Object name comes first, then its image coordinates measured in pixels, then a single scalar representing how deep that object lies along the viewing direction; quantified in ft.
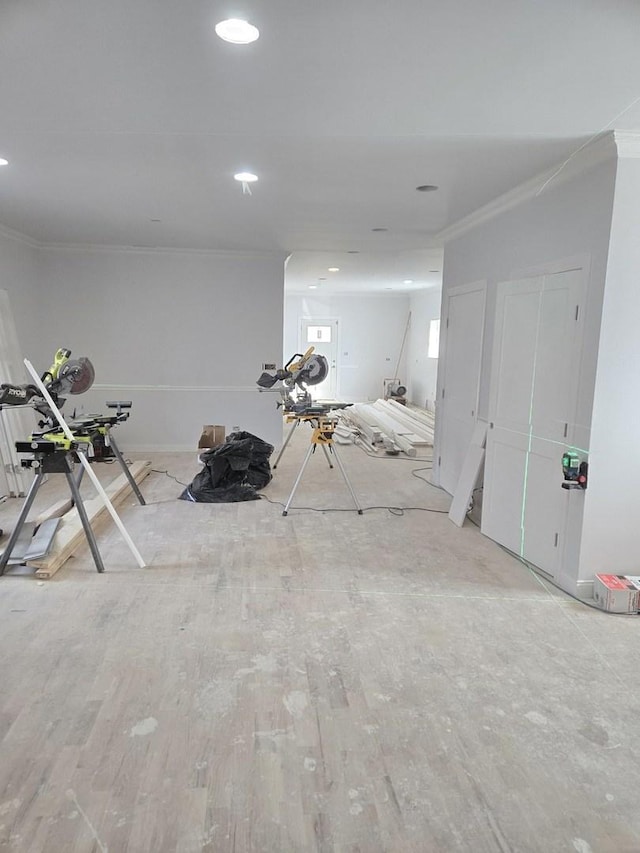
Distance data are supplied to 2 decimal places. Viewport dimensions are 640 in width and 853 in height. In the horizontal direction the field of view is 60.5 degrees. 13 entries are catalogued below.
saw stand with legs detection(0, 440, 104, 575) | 10.68
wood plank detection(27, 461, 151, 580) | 10.85
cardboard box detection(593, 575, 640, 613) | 9.79
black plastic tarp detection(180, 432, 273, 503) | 16.29
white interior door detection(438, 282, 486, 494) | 15.24
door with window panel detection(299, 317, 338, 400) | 38.88
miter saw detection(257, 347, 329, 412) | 16.05
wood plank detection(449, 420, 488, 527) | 14.32
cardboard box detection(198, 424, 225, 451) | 21.76
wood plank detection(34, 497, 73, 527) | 13.44
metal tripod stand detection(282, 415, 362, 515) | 15.33
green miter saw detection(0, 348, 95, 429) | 11.15
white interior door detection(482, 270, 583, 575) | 10.82
